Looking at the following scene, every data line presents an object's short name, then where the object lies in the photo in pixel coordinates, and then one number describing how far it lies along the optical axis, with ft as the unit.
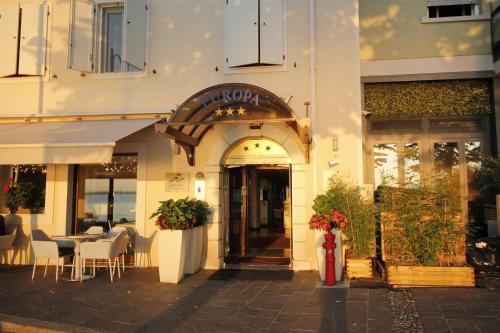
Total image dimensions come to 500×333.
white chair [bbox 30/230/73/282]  25.86
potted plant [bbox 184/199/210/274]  27.53
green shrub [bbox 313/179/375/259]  24.89
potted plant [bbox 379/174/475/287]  22.49
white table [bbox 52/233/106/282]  26.22
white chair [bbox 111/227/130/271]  27.12
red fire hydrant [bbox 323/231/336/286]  23.77
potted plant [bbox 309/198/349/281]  24.32
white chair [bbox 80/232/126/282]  25.58
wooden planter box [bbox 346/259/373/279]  24.57
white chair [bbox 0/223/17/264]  30.01
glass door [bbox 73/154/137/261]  31.89
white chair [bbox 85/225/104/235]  29.78
